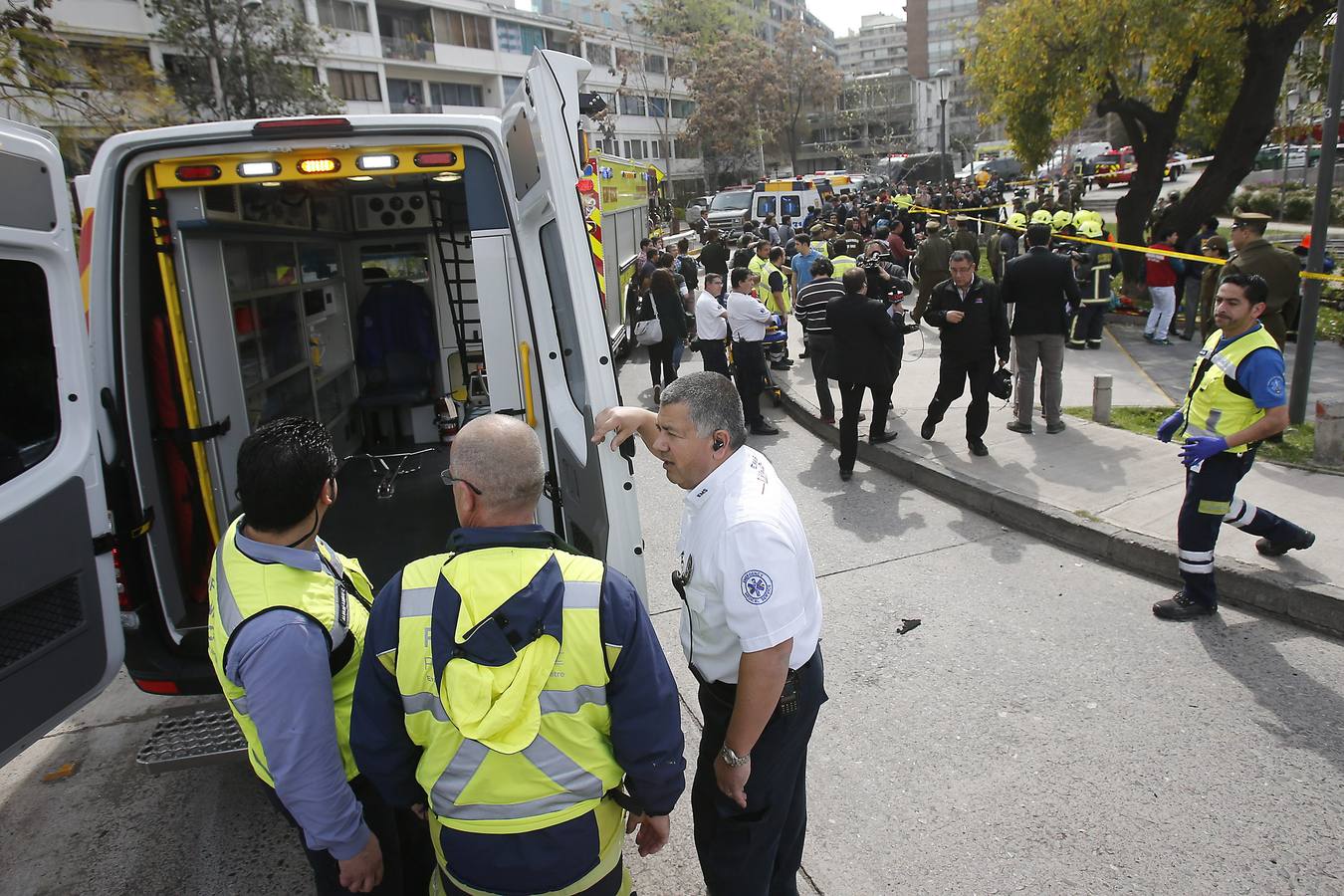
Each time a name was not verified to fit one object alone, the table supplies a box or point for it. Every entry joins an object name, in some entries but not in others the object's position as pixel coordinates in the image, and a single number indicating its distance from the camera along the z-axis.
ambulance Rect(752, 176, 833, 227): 24.47
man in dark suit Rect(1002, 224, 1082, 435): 7.47
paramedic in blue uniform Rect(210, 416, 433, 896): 2.07
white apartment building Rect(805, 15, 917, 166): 70.38
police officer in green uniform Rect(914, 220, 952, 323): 11.56
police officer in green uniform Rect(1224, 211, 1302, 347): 7.75
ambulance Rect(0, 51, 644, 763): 2.75
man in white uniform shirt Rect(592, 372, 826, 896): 2.29
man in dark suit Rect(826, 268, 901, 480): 7.18
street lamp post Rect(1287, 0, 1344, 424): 6.71
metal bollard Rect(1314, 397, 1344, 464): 6.24
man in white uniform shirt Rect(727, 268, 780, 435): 8.41
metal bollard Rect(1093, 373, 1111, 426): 7.83
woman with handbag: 10.17
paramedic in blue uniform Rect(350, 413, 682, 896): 1.91
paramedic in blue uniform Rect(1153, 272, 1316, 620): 4.29
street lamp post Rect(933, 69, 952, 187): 21.12
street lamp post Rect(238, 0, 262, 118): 26.74
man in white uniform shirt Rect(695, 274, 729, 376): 8.93
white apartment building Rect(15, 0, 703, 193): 29.41
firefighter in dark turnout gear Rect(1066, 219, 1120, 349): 10.55
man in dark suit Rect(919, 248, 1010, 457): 7.22
